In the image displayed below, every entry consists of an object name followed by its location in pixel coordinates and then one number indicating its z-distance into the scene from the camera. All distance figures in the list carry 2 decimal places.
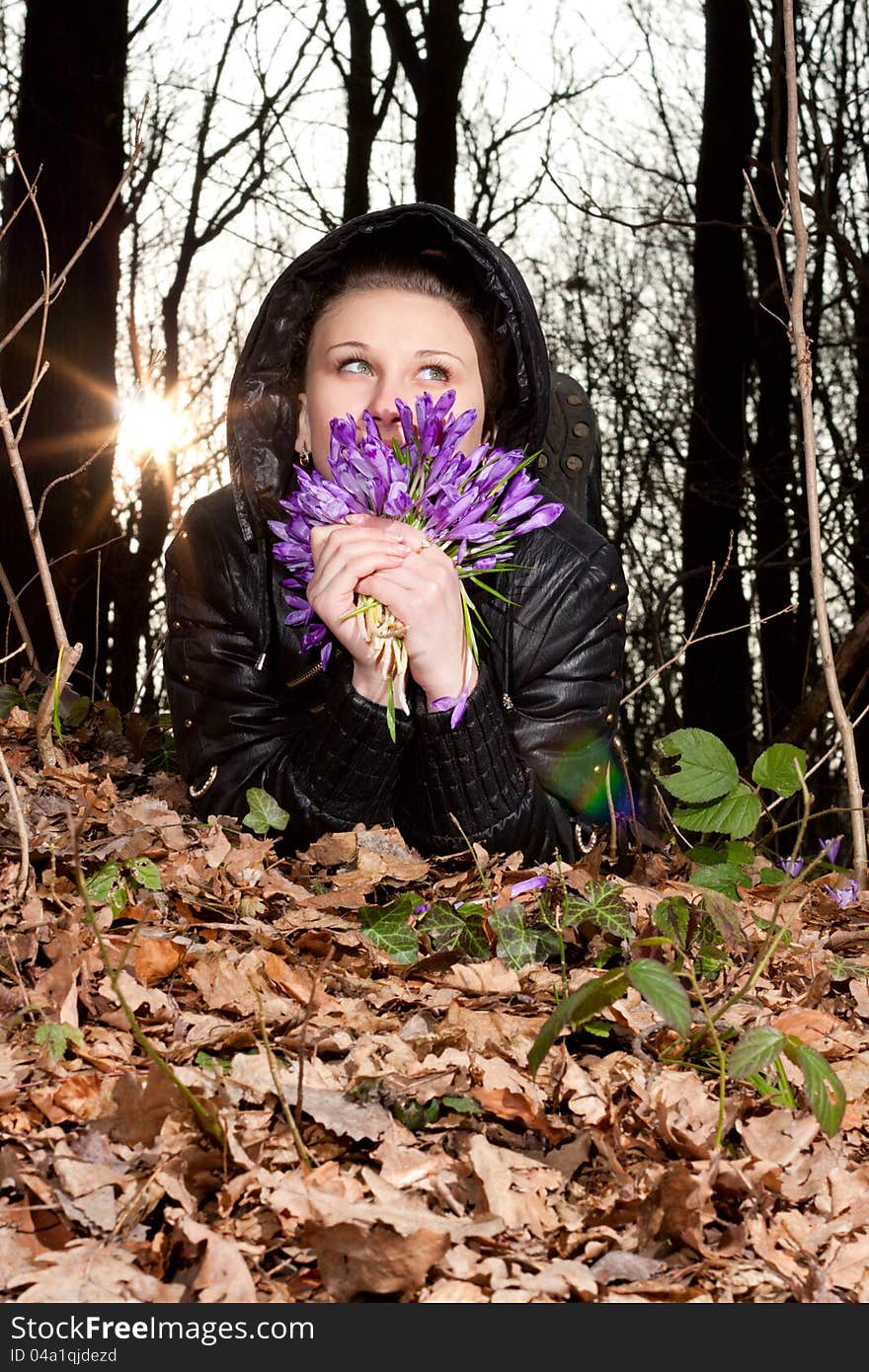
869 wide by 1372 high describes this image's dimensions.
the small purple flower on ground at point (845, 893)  3.90
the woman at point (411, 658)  3.52
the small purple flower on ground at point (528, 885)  3.31
